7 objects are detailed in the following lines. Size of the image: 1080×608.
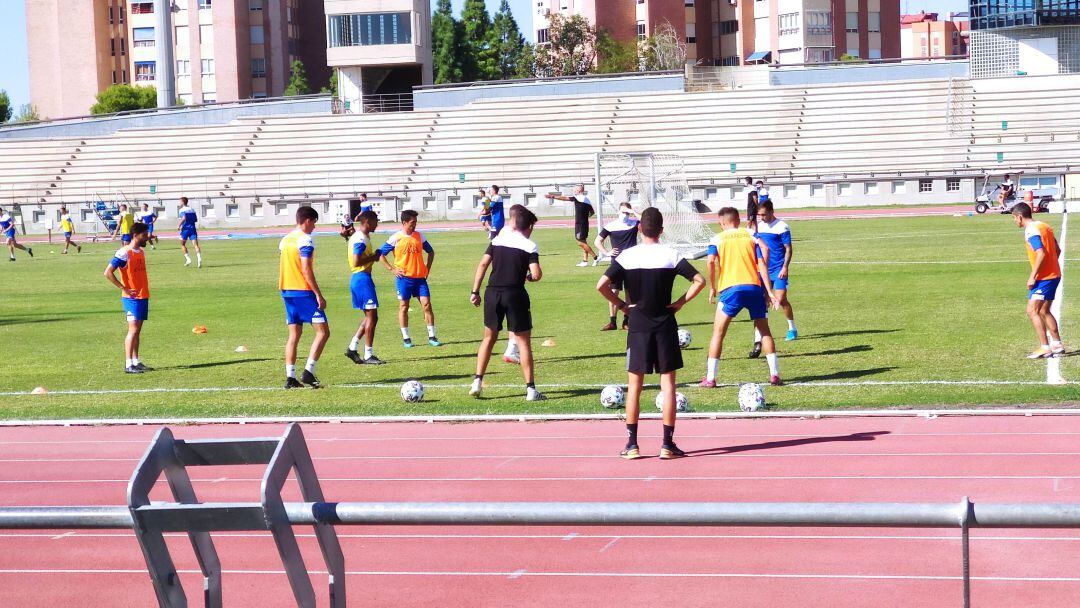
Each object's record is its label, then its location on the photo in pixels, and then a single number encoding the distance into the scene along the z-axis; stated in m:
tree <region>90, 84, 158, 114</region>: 98.62
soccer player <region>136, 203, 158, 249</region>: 40.19
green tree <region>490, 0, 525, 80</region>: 103.44
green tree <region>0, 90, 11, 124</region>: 109.31
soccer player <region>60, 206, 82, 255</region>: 42.62
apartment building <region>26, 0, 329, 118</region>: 103.56
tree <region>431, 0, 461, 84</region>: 99.31
